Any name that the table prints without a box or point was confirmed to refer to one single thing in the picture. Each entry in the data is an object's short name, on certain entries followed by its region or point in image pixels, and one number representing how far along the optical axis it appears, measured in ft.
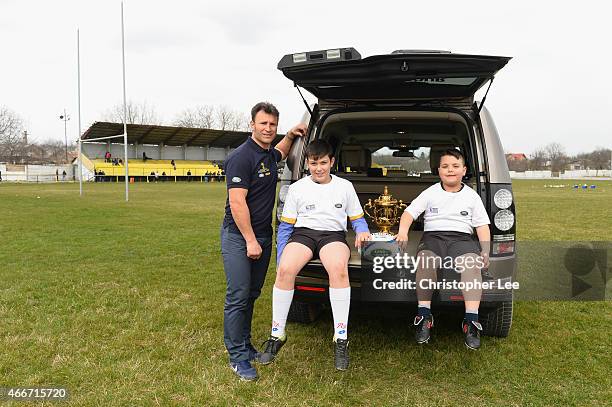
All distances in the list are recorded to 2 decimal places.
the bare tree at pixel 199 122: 249.14
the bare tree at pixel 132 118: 222.69
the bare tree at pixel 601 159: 312.71
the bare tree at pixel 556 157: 356.18
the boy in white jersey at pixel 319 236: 9.66
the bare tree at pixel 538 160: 340.59
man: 10.05
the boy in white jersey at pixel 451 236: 9.84
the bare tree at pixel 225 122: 251.19
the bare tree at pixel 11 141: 184.13
